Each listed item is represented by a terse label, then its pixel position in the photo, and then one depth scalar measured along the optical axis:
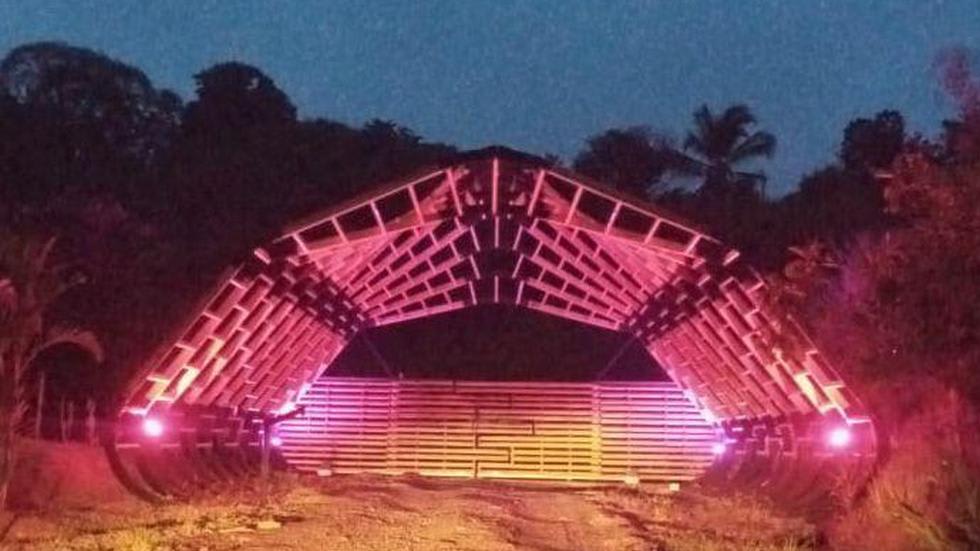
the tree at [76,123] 38.28
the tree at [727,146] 55.75
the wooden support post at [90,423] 21.37
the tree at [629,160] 50.25
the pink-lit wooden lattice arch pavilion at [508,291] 18.75
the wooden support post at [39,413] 19.36
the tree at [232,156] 40.78
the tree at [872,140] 45.90
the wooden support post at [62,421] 22.42
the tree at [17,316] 14.02
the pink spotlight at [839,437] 18.75
